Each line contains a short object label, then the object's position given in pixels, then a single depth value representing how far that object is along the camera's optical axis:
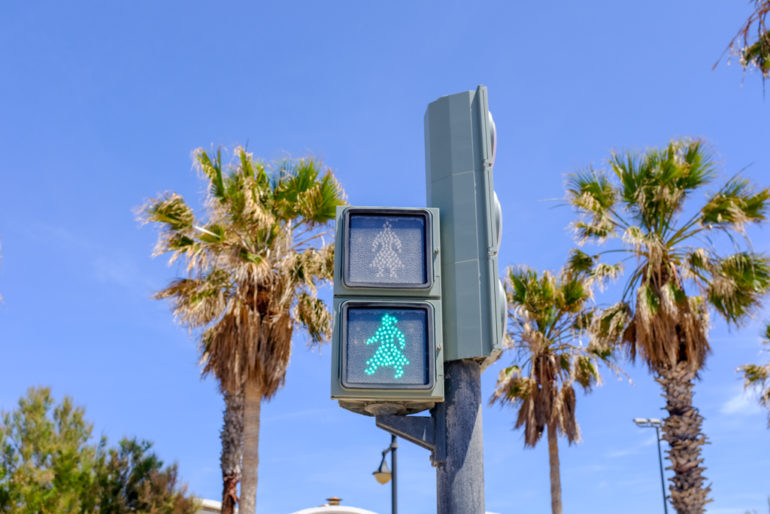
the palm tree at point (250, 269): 17.47
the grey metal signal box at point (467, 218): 3.46
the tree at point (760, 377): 26.59
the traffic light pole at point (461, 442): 3.27
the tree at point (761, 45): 9.32
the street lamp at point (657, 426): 28.11
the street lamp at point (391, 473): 16.22
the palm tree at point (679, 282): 17.42
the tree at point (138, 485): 17.67
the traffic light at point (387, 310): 3.38
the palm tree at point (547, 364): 24.70
